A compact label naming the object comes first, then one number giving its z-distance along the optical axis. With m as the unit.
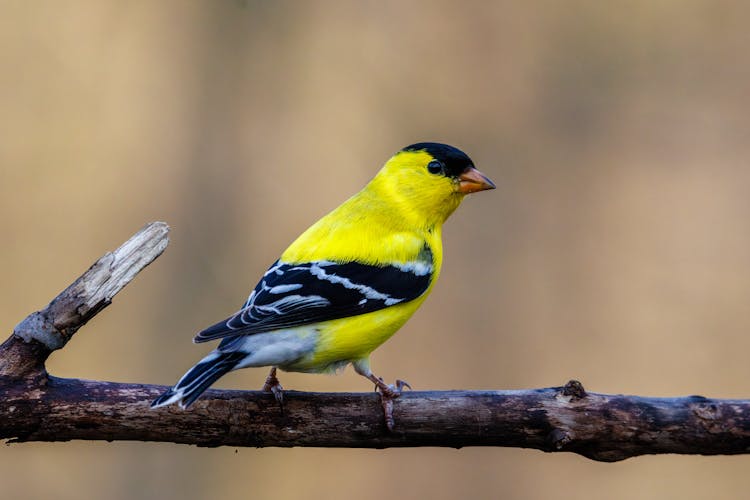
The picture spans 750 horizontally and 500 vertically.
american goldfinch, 6.19
